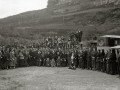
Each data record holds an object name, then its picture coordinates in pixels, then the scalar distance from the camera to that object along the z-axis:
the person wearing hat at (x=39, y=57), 18.82
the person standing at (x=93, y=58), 15.59
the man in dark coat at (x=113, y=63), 13.15
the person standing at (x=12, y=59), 16.90
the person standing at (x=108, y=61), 13.41
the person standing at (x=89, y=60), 16.20
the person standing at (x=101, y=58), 14.91
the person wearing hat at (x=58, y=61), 18.27
